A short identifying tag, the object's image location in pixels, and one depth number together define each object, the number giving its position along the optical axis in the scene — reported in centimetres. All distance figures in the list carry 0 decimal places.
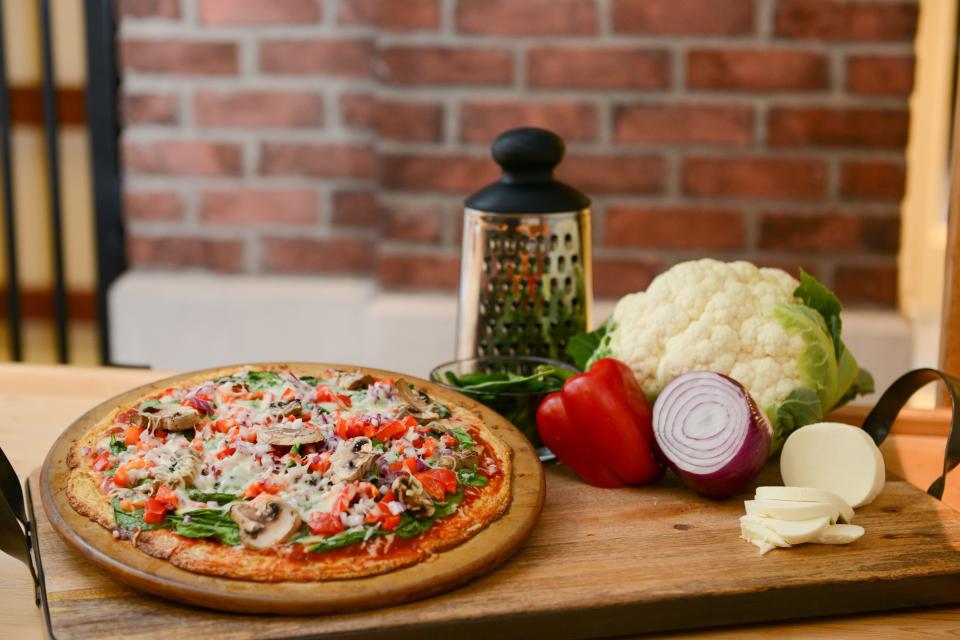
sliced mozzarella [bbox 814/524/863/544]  109
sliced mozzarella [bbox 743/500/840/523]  109
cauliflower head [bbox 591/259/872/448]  130
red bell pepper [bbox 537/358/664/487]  123
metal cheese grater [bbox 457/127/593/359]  151
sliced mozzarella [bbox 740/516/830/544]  108
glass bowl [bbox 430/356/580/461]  137
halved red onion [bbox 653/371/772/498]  117
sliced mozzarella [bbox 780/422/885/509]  119
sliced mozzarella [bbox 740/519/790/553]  107
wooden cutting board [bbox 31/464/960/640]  93
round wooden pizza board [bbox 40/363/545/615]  92
